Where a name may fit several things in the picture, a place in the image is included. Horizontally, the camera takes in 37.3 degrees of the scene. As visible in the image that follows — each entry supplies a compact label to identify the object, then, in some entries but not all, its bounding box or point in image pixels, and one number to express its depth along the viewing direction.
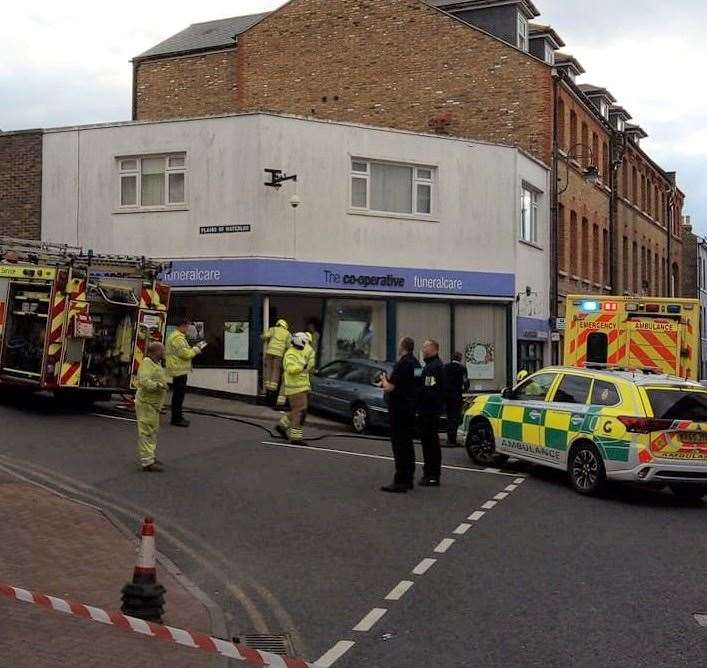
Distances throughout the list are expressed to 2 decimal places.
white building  23.50
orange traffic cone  6.75
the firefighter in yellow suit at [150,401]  13.04
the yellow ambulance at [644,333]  17.08
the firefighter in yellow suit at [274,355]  21.09
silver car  19.45
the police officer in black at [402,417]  12.53
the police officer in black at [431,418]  13.13
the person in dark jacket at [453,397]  18.11
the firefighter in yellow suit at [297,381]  16.00
